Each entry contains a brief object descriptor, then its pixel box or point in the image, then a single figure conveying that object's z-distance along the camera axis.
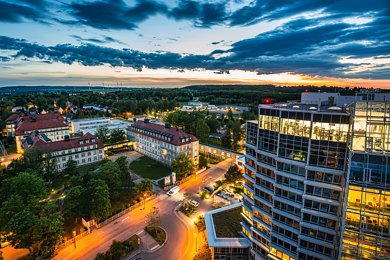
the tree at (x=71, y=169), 62.09
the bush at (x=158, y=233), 41.12
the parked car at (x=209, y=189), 58.78
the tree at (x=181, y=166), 62.72
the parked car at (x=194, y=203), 52.54
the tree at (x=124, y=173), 55.62
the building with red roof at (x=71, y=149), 67.76
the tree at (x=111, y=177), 49.94
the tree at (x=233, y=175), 59.47
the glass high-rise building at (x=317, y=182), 20.55
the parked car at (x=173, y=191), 57.03
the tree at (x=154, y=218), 43.16
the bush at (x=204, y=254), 37.78
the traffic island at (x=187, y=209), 49.42
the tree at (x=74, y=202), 42.22
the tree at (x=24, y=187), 43.47
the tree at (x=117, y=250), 36.03
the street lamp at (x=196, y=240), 39.92
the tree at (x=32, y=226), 33.69
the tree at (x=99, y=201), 42.38
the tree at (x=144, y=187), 52.59
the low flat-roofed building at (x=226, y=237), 38.09
